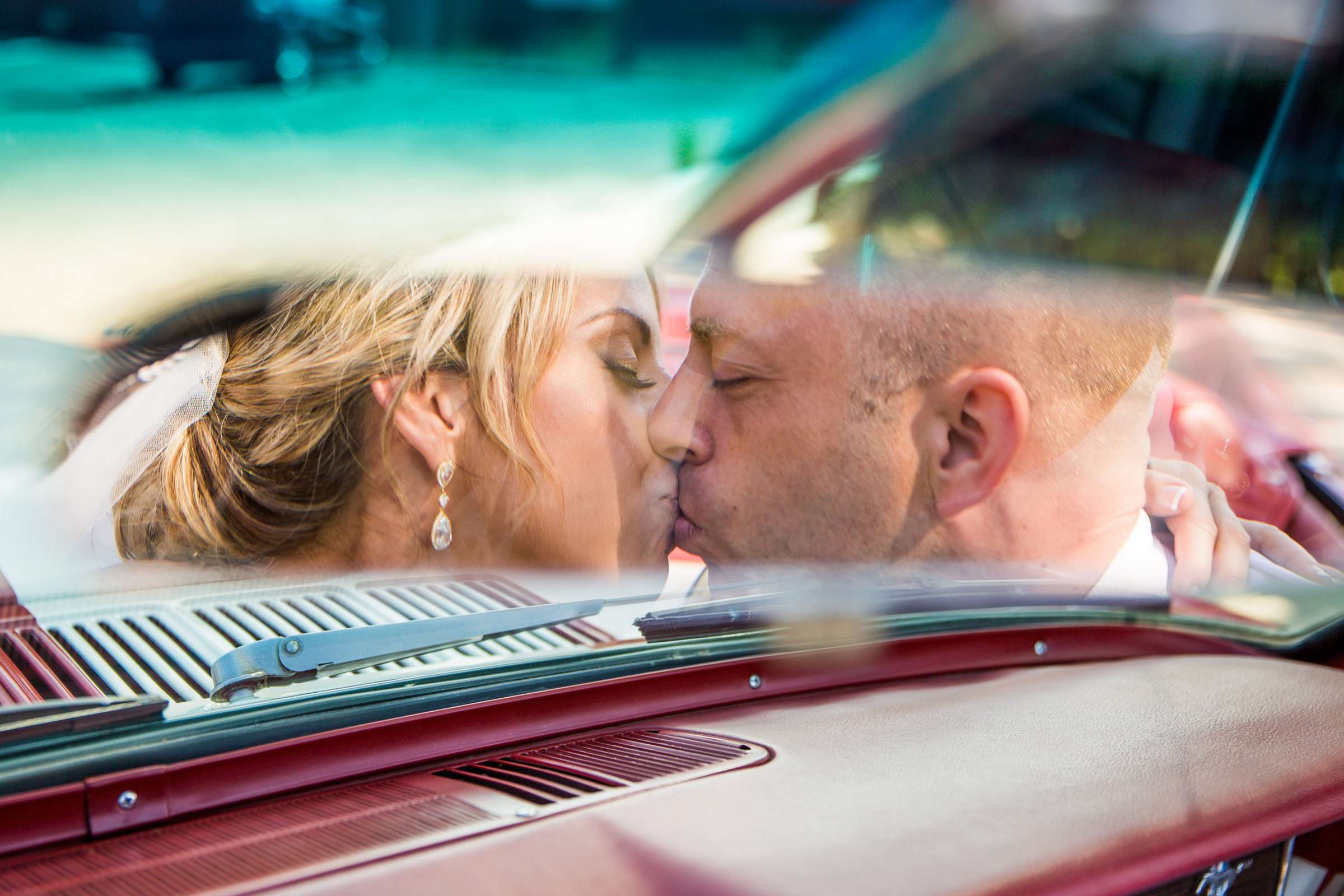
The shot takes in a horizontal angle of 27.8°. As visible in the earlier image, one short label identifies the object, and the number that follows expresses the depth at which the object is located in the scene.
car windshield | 0.95
